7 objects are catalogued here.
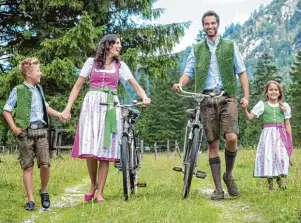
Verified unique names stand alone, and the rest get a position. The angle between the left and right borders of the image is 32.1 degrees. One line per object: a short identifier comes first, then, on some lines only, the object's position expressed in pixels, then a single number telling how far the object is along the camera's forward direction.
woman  6.59
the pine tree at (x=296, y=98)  63.81
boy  6.44
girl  7.47
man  6.85
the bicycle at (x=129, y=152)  6.44
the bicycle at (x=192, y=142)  6.55
